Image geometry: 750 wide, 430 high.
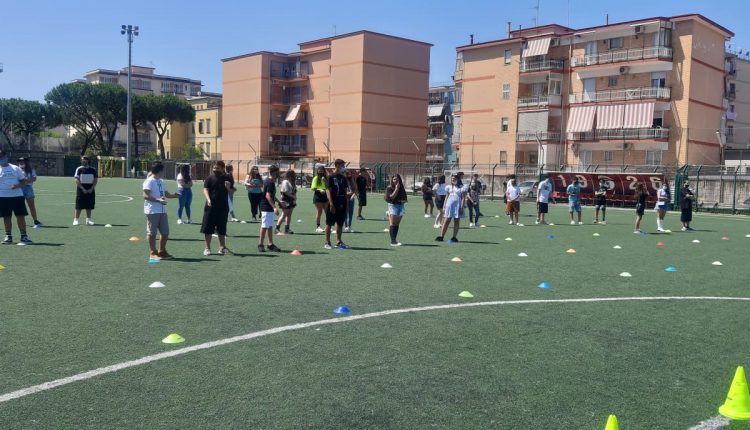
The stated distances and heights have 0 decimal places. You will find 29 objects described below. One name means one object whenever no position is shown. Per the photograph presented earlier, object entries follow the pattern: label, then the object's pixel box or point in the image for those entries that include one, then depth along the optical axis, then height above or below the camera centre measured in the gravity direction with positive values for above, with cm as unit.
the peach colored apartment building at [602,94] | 4866 +648
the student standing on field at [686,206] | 2142 -81
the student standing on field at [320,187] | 1460 -40
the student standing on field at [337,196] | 1329 -52
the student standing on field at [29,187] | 1559 -66
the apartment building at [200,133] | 8962 +448
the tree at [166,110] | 8481 +692
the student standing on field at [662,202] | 2102 -69
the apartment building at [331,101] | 6512 +711
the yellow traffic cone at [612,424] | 366 -133
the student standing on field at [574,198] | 2389 -74
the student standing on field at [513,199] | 2229 -79
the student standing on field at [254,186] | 1870 -53
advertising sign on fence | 3784 -28
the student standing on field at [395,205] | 1497 -75
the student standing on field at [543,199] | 2302 -78
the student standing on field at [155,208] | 1151 -75
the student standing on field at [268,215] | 1309 -94
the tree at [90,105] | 8094 +692
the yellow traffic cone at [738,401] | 438 -143
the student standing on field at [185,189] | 1627 -65
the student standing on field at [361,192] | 2296 -75
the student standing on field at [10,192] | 1274 -62
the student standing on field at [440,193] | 2178 -66
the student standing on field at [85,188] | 1686 -67
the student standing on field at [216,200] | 1177 -60
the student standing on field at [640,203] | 2055 -73
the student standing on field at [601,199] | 2472 -77
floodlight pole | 6306 +1163
